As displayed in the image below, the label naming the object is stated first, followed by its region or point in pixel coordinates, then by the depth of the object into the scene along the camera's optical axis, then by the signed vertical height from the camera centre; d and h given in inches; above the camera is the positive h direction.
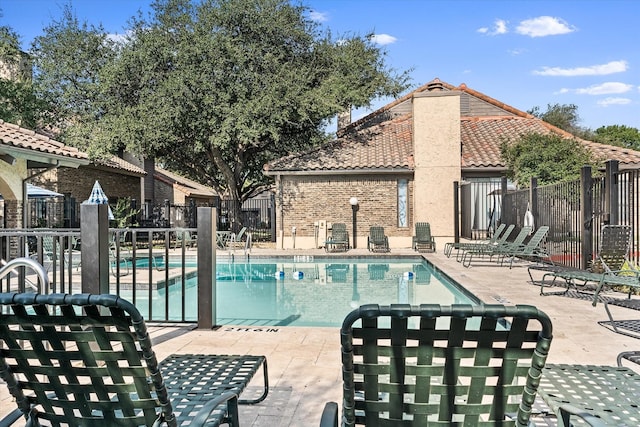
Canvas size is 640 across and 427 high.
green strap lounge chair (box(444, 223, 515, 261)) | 446.2 -33.8
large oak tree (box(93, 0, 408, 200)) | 666.8 +200.3
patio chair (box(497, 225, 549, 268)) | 378.0 -32.3
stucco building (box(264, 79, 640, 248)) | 668.7 +48.2
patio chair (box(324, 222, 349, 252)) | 636.7 -38.2
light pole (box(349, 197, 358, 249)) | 691.4 -17.6
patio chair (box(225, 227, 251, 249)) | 640.9 -44.1
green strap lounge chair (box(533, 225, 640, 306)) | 272.4 -21.8
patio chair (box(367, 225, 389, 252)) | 627.2 -38.9
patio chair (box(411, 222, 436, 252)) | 623.3 -37.6
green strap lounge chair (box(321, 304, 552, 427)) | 56.1 -19.0
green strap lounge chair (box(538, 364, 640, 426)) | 71.5 -32.2
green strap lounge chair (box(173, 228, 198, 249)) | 713.2 -48.0
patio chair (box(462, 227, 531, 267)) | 411.0 -33.9
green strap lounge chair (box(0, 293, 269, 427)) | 59.4 -20.6
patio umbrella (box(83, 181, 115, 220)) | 479.7 +18.5
